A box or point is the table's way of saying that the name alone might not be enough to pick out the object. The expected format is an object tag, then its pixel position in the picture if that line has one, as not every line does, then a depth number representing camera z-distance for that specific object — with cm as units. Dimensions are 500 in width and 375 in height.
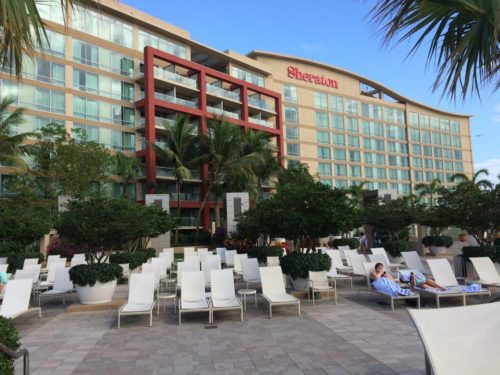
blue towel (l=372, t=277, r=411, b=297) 966
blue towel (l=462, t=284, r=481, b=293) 973
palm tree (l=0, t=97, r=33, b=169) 2578
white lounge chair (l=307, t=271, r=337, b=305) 1097
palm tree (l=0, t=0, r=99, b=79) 245
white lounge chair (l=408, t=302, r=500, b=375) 343
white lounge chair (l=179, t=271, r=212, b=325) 962
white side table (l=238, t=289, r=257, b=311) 1015
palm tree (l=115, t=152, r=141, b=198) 3512
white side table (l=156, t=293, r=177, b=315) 977
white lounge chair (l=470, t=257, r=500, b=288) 1116
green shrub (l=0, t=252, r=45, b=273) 1838
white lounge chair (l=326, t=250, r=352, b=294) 1213
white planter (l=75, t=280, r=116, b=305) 1053
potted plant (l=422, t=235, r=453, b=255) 2516
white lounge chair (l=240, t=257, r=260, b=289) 1244
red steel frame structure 3784
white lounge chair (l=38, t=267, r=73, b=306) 1160
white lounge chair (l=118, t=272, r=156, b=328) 944
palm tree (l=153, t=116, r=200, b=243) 3388
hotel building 3628
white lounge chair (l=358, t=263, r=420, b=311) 947
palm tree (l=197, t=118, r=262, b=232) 3438
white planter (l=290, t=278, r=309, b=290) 1143
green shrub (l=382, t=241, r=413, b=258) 1945
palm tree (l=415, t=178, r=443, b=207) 5222
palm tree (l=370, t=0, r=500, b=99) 304
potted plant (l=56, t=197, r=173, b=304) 1053
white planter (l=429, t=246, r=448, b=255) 2518
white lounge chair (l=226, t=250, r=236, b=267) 1804
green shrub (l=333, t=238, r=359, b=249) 2867
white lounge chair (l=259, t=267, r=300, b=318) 984
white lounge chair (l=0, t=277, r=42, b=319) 879
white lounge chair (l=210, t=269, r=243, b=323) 940
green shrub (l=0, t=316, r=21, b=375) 367
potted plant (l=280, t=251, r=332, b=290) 1129
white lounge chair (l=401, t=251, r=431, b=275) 1342
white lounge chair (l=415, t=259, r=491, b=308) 1009
